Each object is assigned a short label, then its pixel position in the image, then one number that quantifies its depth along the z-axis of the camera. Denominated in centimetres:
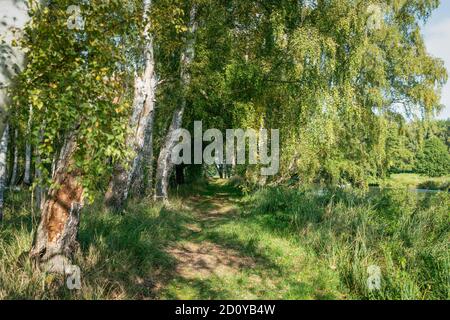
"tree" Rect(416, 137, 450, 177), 5447
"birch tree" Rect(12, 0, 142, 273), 323
